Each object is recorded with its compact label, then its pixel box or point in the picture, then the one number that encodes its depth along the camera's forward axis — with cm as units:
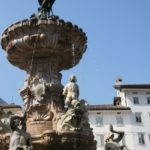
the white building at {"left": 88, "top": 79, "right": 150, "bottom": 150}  5084
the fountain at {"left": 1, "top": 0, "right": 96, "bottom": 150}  1248
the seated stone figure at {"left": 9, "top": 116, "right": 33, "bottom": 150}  976
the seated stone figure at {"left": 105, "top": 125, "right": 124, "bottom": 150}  1142
